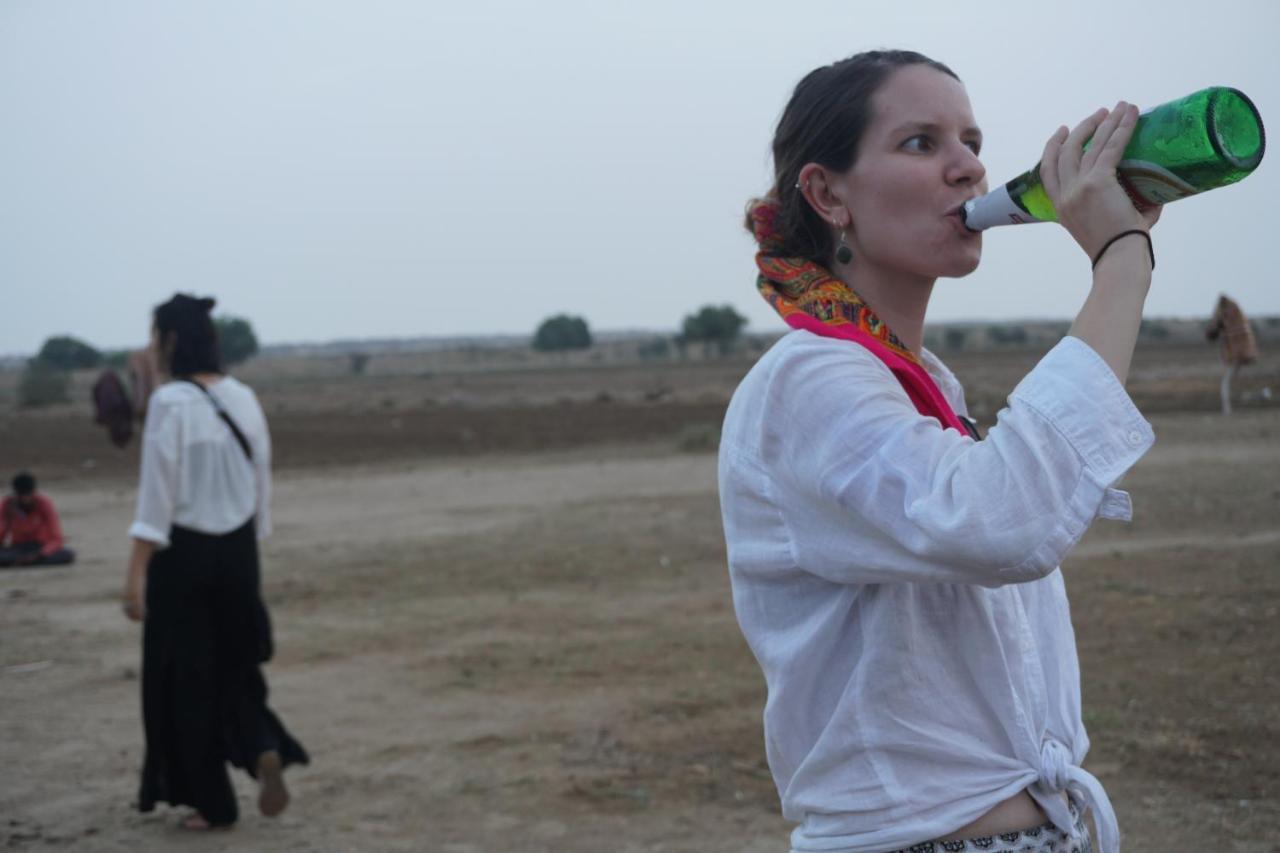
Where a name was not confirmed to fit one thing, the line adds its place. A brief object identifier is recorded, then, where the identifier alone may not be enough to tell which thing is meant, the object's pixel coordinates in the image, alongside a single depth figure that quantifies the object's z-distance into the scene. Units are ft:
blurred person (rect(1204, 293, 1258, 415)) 62.34
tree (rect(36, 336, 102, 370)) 196.03
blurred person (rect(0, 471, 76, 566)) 44.57
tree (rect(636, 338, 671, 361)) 344.49
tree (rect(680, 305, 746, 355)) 318.04
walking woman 19.07
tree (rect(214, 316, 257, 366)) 304.24
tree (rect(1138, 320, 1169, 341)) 311.68
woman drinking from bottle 5.24
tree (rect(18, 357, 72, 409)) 162.40
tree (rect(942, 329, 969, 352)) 300.81
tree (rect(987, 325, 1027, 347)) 317.83
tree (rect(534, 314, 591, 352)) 376.68
